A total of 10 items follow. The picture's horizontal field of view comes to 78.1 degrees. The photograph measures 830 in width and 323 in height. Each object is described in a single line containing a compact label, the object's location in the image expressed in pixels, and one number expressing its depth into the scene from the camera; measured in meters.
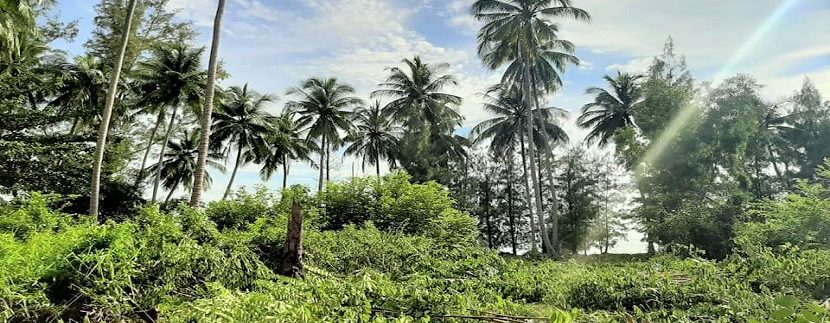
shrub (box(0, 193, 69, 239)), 6.21
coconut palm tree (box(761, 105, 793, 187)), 26.56
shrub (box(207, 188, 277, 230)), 13.78
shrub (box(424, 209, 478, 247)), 14.20
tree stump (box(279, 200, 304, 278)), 6.55
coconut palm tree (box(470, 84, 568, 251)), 27.48
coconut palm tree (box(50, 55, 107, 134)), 20.70
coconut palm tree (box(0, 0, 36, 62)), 13.58
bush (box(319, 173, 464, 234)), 14.23
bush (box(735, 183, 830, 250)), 10.41
